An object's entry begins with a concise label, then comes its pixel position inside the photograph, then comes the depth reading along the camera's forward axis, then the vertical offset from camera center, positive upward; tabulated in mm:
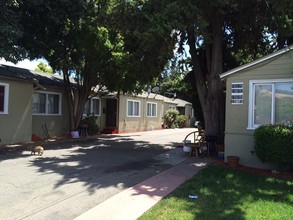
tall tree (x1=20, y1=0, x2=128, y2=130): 11025 +3690
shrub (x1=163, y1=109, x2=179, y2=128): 26271 -155
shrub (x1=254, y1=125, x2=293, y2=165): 7188 -743
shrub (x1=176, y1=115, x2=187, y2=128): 27454 -553
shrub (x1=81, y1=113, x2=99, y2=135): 16485 -635
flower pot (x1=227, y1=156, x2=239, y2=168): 8383 -1463
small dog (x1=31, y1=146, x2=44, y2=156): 9509 -1446
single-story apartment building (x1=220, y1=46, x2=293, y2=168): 7972 +630
